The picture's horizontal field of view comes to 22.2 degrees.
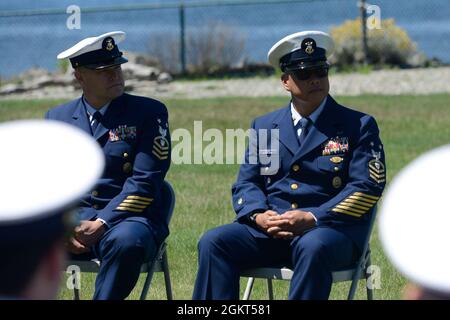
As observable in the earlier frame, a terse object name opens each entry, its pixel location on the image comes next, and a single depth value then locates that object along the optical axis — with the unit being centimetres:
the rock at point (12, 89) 2005
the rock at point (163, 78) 2022
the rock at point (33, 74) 2198
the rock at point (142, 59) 2131
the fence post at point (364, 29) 2094
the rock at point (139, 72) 1973
